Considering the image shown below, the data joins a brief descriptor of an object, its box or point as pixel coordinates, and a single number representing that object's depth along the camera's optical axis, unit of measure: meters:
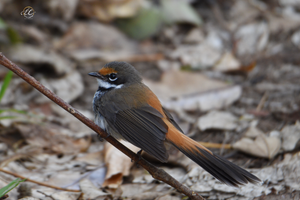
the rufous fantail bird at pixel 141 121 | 5.38
